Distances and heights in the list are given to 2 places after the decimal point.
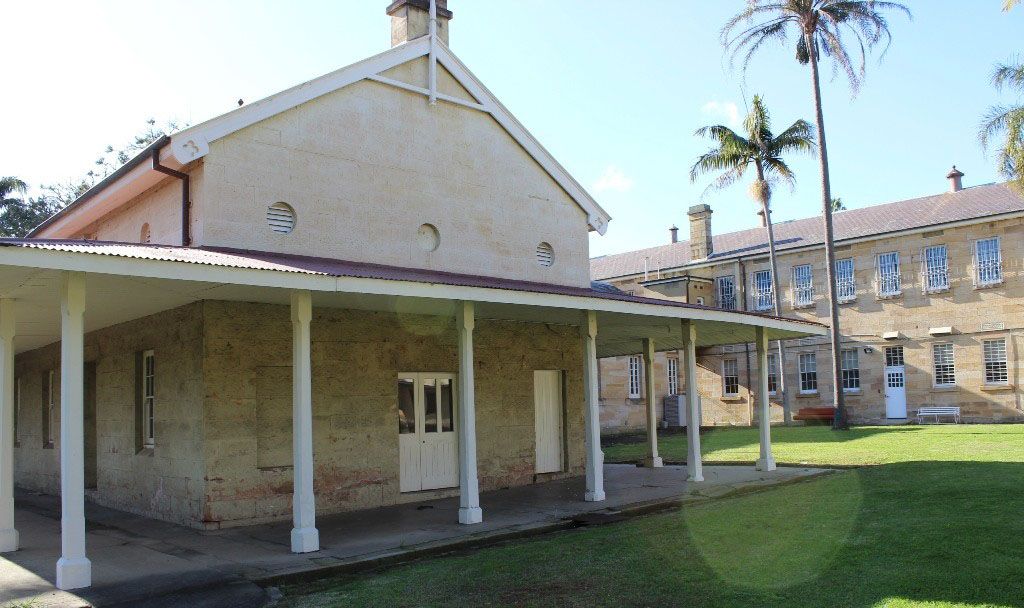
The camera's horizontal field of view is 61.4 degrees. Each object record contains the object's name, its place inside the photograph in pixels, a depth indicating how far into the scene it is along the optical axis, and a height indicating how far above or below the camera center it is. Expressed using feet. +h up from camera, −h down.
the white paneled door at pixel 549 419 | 53.11 -3.25
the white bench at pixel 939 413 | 97.45 -6.71
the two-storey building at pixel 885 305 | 97.19 +6.16
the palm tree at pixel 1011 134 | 64.95 +16.51
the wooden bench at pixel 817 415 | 105.60 -7.01
